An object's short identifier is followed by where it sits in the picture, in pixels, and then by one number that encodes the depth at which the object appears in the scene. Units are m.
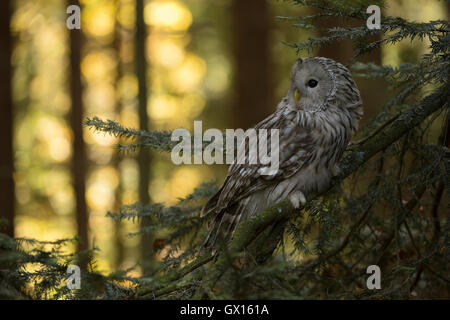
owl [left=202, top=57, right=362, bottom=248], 2.71
